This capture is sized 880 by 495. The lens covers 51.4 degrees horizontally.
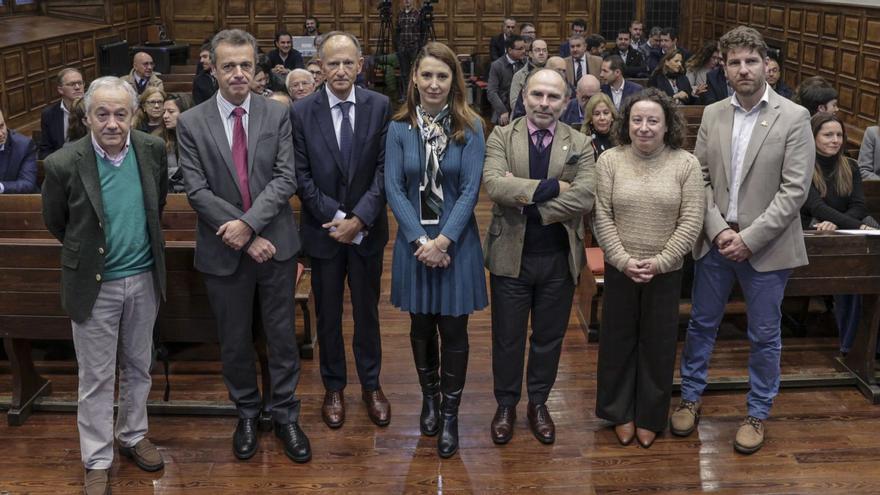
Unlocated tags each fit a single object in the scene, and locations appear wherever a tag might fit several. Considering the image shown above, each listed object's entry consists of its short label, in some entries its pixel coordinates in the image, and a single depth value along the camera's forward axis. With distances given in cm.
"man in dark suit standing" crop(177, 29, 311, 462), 308
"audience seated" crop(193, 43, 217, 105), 754
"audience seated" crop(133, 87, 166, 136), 502
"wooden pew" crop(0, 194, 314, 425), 346
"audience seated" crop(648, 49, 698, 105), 781
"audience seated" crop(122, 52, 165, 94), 765
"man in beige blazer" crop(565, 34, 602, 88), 826
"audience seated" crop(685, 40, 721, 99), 784
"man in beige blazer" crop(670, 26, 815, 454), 316
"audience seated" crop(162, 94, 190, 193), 476
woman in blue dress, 311
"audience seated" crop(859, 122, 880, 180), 499
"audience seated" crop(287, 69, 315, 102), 545
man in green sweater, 292
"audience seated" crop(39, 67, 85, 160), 574
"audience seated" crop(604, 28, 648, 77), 1048
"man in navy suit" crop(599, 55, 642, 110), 667
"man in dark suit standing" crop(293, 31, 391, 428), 325
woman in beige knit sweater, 314
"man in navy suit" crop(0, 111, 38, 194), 479
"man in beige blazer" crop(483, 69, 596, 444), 310
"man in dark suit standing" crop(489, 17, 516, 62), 1191
